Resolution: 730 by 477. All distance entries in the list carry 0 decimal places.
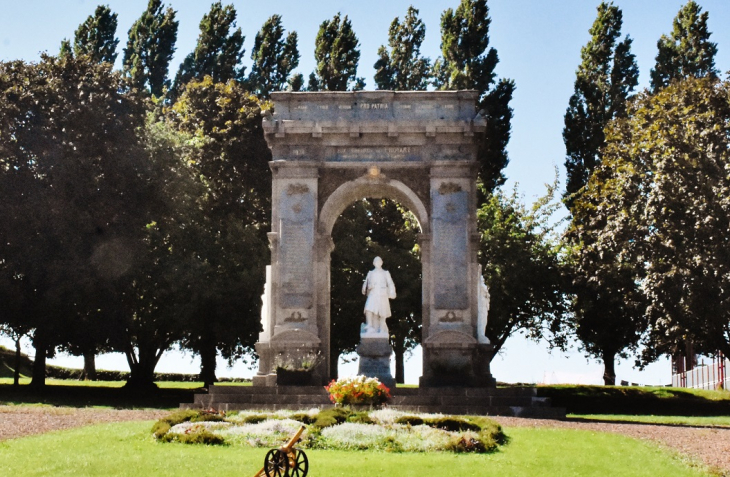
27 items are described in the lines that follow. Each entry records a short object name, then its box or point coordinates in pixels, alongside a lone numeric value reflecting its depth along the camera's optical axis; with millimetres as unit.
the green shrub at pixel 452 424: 21875
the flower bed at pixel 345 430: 20016
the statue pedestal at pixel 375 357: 30656
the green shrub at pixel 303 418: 22594
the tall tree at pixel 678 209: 34938
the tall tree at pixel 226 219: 41500
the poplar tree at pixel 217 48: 56000
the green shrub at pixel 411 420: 22047
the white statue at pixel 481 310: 31516
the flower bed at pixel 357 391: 25016
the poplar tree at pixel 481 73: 49781
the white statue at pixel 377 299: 31375
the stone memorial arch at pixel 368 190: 31406
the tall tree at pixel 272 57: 55844
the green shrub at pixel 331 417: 21409
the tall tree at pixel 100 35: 57625
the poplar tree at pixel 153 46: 57781
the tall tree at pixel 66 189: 37750
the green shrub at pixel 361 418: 21984
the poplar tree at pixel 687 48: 48375
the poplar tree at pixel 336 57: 52625
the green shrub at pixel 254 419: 22672
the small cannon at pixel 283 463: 14992
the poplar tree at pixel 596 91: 49594
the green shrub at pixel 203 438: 20252
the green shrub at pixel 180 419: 21094
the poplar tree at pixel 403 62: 53281
